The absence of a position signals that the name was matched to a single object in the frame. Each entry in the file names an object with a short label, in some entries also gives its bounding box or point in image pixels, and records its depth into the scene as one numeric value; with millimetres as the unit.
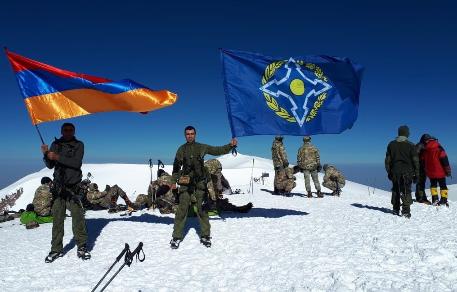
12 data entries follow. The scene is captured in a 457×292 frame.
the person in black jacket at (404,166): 10914
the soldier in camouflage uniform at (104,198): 13438
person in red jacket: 13320
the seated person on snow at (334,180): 17812
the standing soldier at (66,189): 7582
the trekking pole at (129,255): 4099
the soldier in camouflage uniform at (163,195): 12398
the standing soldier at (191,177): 8539
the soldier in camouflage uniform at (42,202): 11125
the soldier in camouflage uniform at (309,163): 16656
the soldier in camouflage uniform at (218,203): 12334
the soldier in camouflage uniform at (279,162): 17172
